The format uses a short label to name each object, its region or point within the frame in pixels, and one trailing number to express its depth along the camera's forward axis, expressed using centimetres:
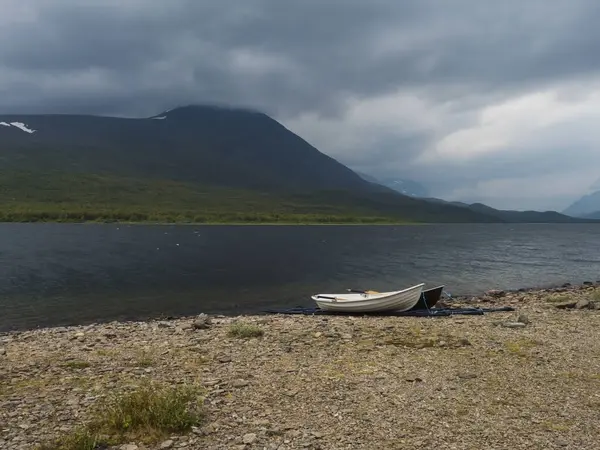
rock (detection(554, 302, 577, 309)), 2996
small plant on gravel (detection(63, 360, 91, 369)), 1580
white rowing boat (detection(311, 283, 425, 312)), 2867
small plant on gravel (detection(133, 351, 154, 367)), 1603
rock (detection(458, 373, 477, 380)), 1430
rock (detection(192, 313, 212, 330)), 2393
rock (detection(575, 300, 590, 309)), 2934
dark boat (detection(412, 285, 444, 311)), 3046
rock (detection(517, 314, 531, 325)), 2347
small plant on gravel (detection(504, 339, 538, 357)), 1734
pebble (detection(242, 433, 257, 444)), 1009
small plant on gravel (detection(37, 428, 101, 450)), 947
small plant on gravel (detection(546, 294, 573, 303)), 3338
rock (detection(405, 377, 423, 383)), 1403
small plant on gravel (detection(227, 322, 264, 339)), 2044
